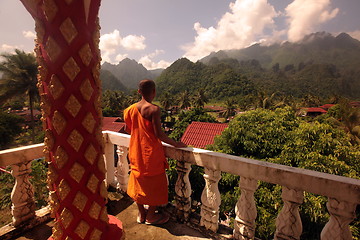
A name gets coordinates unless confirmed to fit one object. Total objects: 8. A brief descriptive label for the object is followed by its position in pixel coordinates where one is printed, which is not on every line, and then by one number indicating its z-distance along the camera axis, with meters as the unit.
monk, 2.12
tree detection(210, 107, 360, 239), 4.48
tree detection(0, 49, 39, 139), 19.14
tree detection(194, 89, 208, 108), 43.06
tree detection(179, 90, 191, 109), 46.41
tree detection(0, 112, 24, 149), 21.56
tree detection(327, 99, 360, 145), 12.45
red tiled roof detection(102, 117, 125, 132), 20.21
